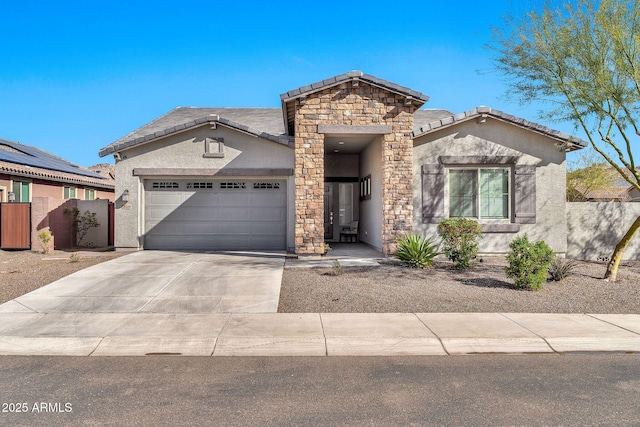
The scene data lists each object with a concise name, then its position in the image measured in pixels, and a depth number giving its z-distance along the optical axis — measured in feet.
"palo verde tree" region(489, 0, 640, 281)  29.68
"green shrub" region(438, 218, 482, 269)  33.24
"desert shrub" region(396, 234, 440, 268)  34.55
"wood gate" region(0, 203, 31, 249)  47.73
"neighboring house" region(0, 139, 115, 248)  48.01
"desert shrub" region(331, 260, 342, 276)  31.50
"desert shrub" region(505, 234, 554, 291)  27.22
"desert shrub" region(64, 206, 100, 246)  50.47
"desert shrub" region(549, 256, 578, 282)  30.40
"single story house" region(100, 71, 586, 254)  39.40
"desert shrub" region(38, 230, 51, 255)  43.57
